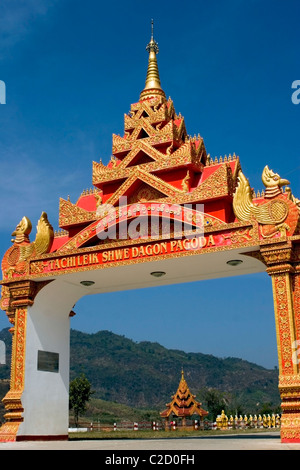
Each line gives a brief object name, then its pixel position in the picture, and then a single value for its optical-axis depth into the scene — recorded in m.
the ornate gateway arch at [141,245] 12.87
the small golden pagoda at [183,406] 27.66
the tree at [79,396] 33.38
